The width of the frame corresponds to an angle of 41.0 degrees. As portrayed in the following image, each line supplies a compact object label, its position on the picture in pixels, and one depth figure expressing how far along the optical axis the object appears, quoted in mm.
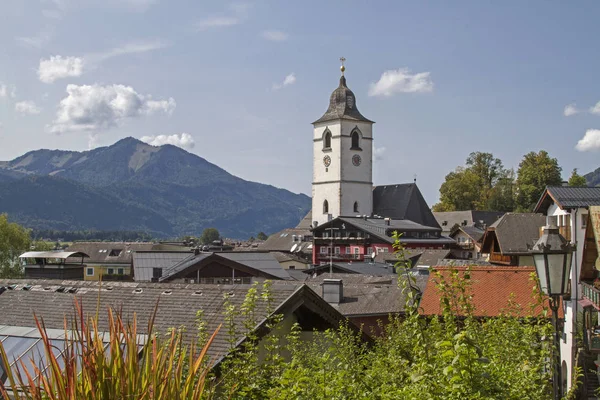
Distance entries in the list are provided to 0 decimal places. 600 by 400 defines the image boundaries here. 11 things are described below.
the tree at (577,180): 91812
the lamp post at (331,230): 89062
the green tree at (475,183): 114750
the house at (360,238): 87250
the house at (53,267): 47938
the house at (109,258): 92688
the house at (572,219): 25469
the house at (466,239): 91700
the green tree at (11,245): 79188
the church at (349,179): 103000
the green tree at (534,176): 97125
